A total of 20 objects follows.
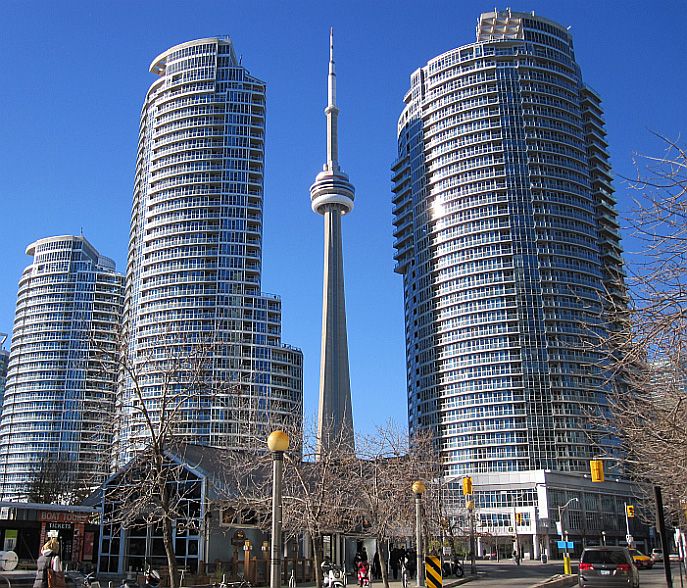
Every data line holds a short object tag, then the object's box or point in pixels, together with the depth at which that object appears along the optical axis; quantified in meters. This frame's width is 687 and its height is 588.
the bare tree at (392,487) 39.47
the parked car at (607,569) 28.44
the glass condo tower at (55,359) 178.12
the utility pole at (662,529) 19.18
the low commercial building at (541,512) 112.69
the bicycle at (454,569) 49.97
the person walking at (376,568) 50.63
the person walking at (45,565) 22.69
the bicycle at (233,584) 35.97
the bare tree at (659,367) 11.09
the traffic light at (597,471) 39.75
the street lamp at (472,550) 53.12
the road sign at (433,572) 23.48
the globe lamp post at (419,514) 28.20
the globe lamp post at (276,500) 17.11
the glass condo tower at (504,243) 124.44
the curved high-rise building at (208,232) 136.88
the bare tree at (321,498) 30.91
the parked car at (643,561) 63.22
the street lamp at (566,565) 48.64
